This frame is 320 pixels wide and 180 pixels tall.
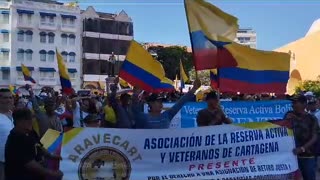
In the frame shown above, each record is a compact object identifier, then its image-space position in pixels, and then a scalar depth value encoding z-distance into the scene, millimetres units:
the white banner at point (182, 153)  6508
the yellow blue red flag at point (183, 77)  26103
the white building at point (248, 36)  180125
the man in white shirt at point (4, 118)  6840
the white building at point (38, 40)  70000
